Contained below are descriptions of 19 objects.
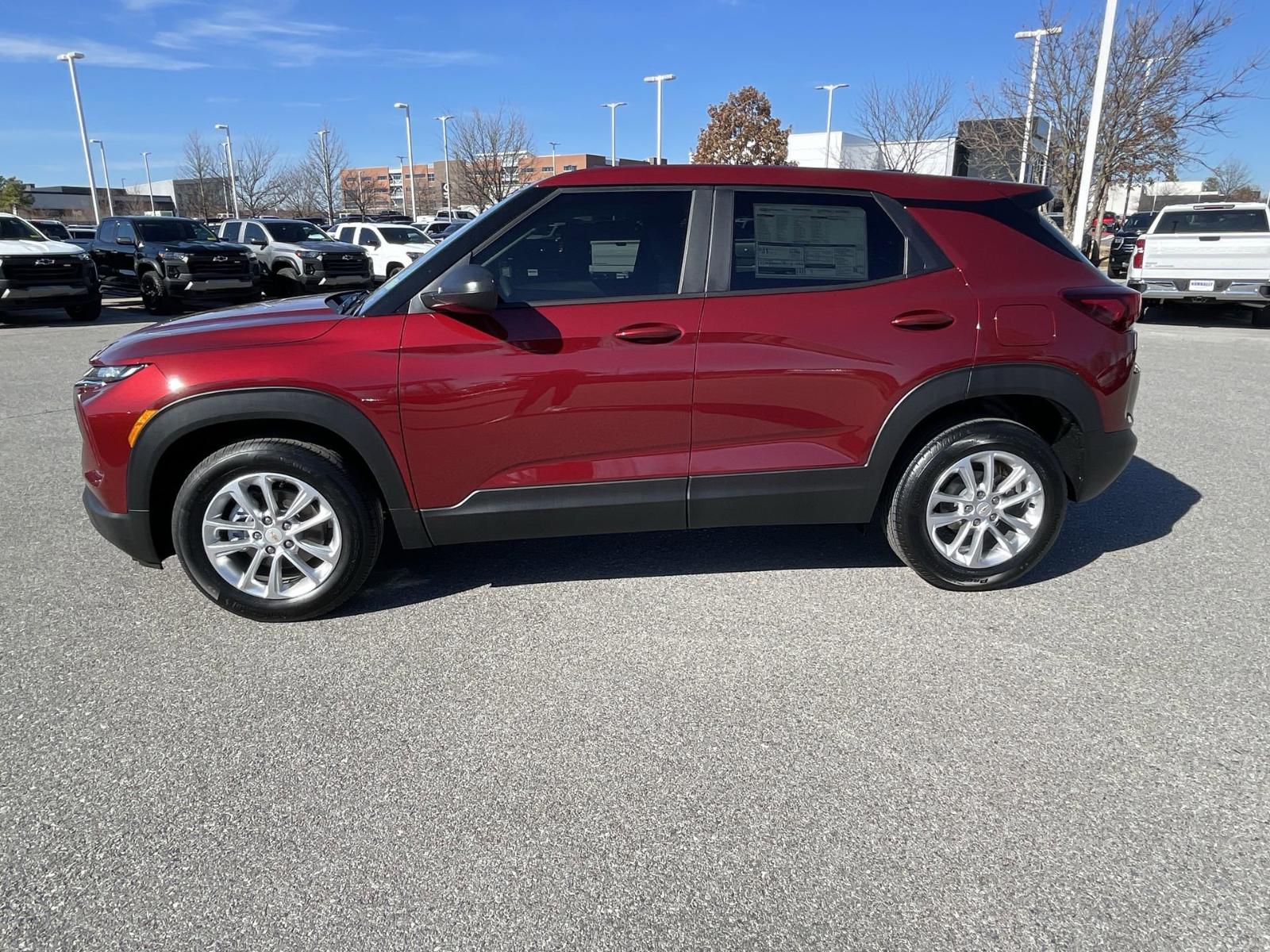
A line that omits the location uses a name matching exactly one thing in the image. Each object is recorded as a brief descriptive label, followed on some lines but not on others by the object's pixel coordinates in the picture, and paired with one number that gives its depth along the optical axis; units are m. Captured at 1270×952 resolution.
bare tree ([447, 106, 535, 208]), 47.25
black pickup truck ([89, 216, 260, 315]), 16.39
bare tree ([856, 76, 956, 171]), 34.50
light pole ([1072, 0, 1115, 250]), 16.52
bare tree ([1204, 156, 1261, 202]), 70.12
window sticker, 3.57
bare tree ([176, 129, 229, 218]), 57.06
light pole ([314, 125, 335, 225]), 54.78
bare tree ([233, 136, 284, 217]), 58.22
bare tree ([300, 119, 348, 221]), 55.78
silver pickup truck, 18.20
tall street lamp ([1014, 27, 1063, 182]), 21.61
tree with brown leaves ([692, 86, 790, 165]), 48.09
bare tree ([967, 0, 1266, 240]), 20.55
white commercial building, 35.72
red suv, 3.35
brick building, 55.34
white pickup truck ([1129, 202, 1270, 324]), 12.86
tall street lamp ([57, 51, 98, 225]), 33.50
